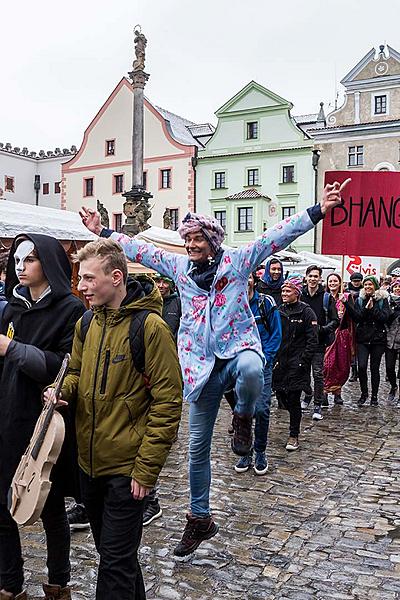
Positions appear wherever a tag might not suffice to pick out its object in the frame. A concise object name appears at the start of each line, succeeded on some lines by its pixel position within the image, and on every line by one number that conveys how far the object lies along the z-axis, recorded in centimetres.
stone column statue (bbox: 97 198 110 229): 2376
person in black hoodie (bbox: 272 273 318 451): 702
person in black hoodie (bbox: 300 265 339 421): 922
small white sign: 2077
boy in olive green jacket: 273
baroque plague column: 1731
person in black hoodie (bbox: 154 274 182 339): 773
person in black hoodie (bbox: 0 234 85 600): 308
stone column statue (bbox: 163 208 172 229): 2575
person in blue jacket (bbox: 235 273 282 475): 604
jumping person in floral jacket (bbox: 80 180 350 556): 379
